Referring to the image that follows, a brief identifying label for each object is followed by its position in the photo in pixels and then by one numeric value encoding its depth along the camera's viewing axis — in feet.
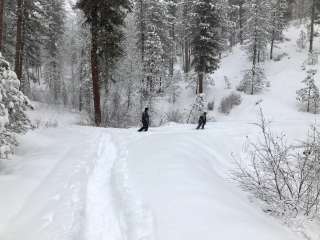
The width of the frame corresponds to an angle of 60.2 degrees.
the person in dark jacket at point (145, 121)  47.10
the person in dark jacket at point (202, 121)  52.59
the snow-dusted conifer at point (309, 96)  78.00
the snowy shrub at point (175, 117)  76.43
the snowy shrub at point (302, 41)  111.07
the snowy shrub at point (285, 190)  21.08
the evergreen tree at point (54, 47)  105.97
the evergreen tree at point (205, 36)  77.05
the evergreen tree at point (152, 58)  90.44
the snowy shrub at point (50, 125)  47.10
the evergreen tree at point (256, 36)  92.21
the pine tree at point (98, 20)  49.27
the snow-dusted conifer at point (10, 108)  23.65
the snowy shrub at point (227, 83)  97.02
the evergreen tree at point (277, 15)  107.59
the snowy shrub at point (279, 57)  107.86
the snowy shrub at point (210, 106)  88.60
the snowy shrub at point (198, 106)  80.73
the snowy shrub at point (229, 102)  86.76
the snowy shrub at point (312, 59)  96.47
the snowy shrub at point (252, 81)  91.54
